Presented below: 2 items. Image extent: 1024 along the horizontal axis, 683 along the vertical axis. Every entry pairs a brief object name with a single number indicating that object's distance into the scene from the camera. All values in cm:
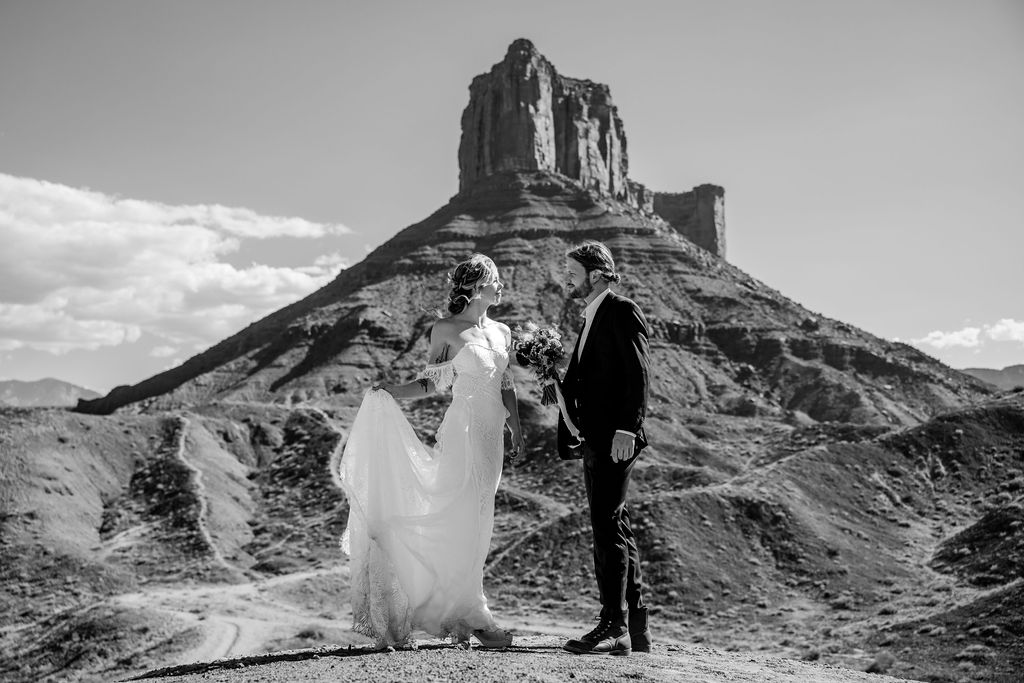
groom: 671
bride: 708
